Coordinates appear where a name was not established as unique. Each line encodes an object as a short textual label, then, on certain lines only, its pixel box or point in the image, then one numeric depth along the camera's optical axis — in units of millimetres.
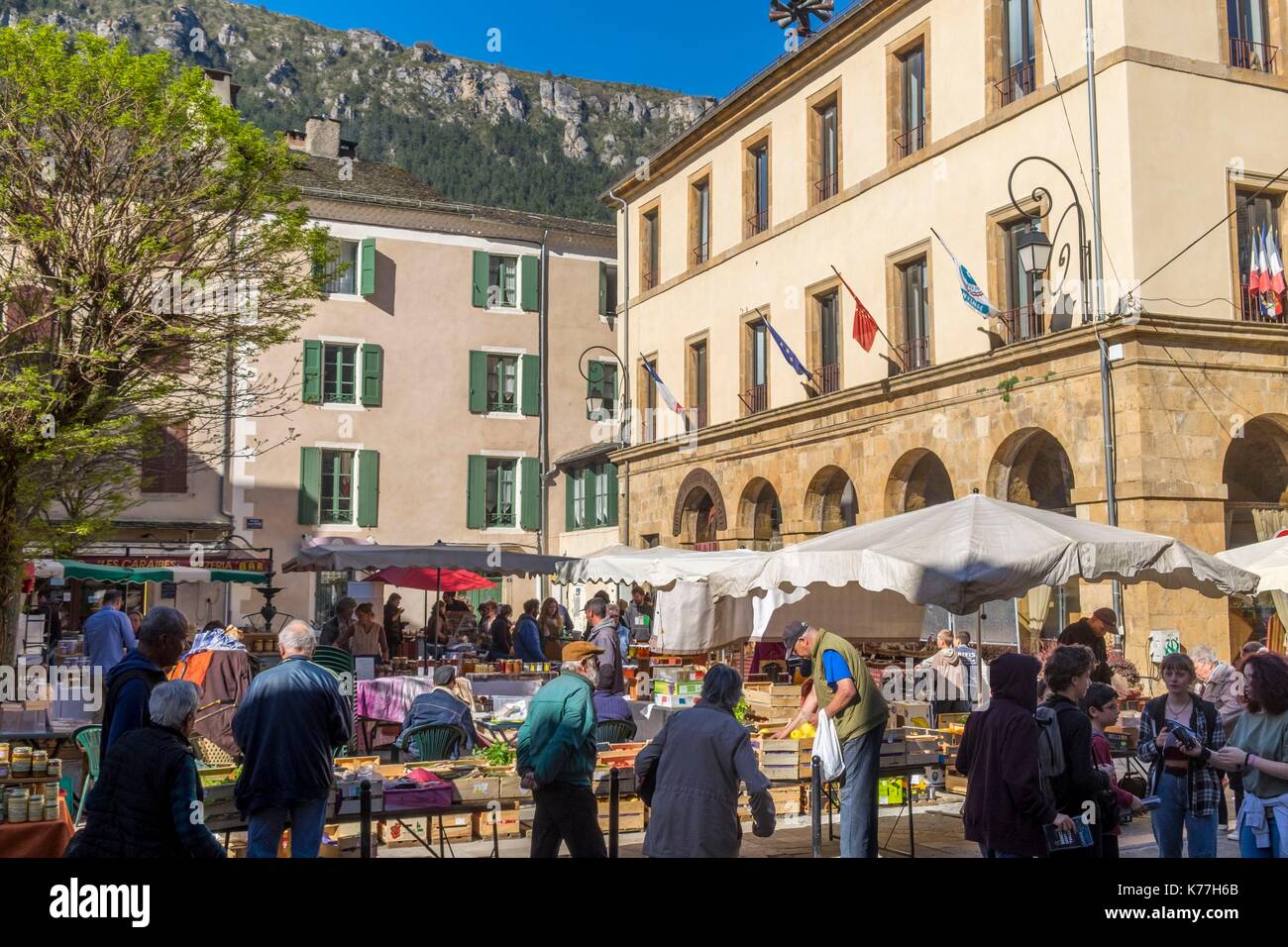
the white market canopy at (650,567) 15953
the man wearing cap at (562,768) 7012
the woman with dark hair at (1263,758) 6430
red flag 21859
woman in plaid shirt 7246
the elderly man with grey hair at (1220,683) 10133
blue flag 23297
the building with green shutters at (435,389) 32531
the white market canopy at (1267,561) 12500
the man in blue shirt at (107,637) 15102
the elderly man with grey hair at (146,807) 5227
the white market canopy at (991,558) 9914
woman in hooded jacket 6016
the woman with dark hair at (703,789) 5867
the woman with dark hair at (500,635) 22516
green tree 14977
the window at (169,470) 30391
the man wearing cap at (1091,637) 13062
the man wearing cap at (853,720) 8680
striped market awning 22188
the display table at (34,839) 7078
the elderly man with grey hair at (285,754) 6629
